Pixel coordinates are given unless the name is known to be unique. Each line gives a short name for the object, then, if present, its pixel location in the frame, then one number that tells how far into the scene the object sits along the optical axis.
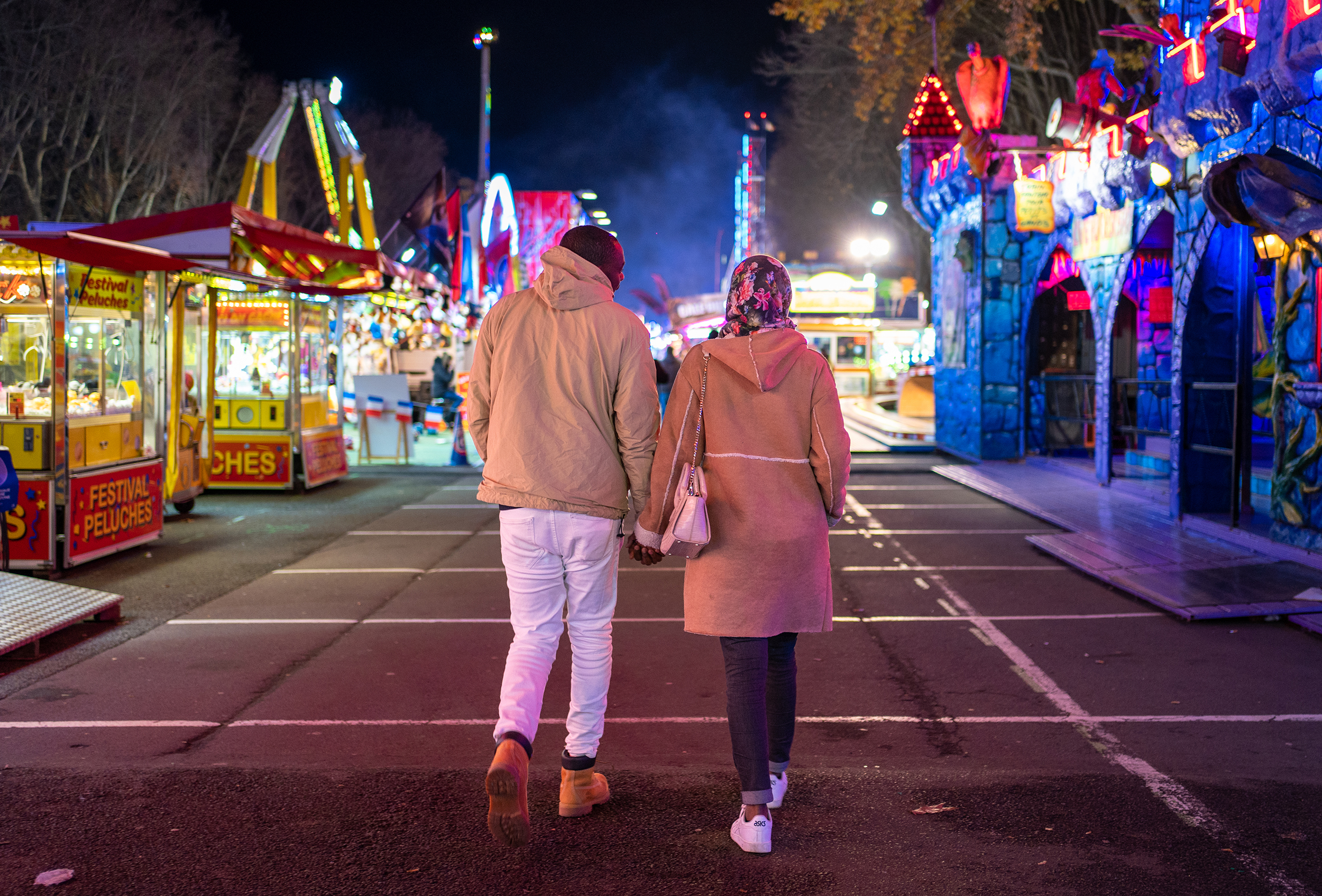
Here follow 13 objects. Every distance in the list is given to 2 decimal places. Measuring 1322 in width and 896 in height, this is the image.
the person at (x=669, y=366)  20.88
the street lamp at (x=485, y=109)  23.41
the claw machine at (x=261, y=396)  14.37
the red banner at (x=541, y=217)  39.62
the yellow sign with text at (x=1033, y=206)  14.79
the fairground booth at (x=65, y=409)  8.84
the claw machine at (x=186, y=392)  12.12
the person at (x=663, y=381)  16.75
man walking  3.80
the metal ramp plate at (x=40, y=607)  6.27
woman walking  3.66
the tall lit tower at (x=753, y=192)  50.72
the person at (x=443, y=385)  24.48
